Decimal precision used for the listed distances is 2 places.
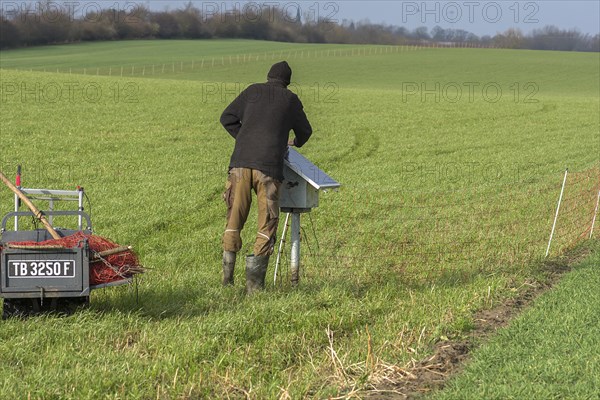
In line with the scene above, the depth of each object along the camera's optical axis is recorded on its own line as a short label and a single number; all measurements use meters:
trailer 13.29
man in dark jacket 16.09
